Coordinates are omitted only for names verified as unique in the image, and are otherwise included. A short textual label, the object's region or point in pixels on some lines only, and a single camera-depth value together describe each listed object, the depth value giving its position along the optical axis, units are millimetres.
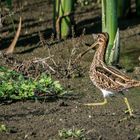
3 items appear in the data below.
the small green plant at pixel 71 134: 13898
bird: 15984
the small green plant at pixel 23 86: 17328
